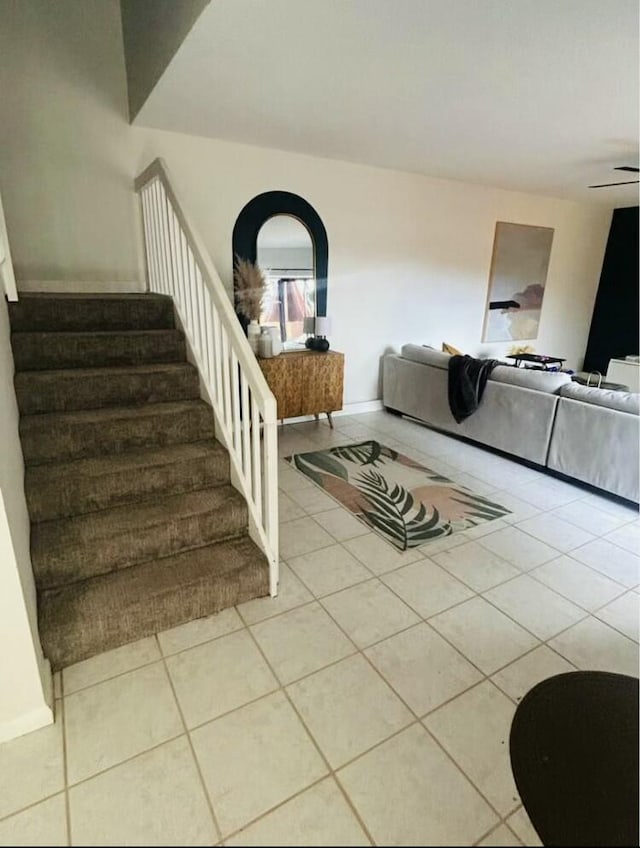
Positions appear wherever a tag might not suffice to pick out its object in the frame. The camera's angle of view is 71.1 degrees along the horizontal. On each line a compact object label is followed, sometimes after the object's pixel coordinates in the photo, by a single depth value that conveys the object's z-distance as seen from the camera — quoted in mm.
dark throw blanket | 3887
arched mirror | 3945
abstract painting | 5633
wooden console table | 3959
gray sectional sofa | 3020
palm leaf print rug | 2748
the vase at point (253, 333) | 3918
